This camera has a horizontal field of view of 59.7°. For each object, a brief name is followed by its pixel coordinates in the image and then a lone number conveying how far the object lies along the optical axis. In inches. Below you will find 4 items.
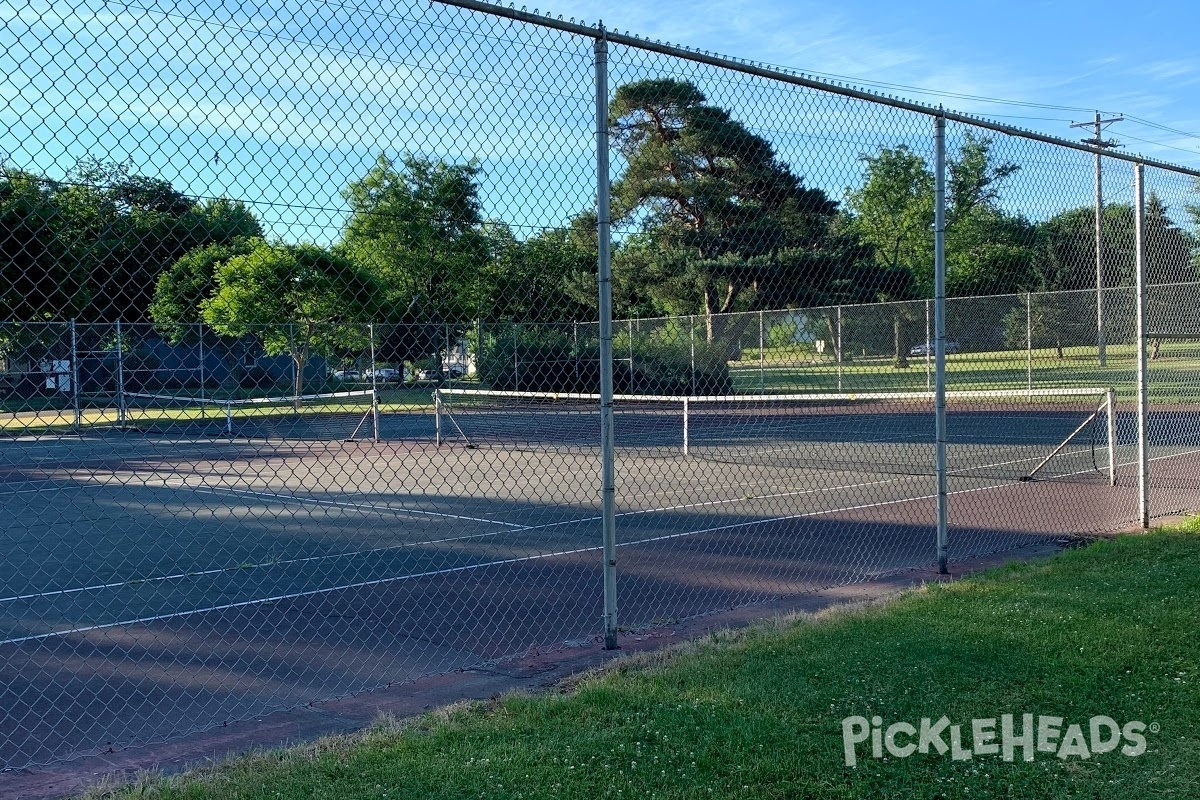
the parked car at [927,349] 979.3
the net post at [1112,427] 436.5
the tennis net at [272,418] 477.1
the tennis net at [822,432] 605.3
